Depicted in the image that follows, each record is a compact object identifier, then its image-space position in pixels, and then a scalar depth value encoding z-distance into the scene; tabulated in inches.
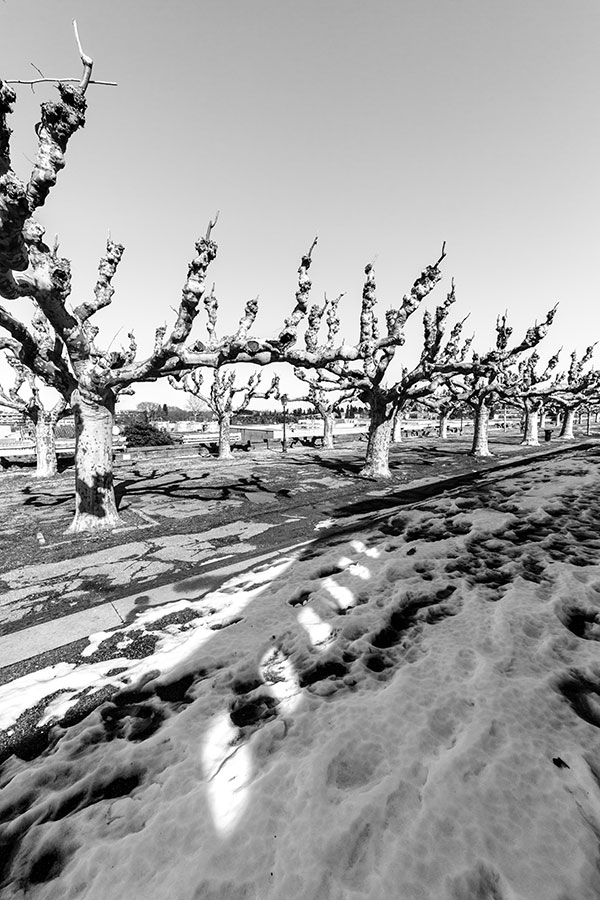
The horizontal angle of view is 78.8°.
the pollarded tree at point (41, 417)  592.1
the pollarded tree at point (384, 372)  491.8
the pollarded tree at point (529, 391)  823.1
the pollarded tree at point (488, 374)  573.0
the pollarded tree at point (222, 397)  818.1
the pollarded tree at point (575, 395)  1021.3
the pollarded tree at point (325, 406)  1034.5
